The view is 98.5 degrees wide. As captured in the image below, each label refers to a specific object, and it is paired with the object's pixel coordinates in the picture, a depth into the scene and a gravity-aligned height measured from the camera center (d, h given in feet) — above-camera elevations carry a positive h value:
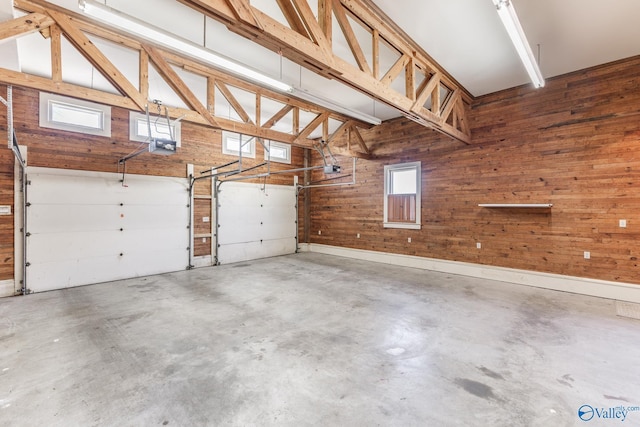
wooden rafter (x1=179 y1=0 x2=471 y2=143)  6.96 +4.85
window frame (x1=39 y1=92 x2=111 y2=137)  15.96 +5.78
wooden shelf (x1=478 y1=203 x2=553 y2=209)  15.43 +0.37
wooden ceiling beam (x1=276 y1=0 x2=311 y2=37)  7.77 +5.59
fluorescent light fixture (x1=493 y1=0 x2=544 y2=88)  8.13 +6.03
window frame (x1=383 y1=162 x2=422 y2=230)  21.50 +1.42
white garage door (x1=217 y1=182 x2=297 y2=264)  23.97 -1.06
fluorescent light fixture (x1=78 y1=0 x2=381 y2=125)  6.91 +5.06
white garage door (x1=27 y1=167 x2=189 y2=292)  15.87 -1.17
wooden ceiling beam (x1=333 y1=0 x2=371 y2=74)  9.04 +5.96
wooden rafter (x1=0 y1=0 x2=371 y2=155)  9.62 +5.96
